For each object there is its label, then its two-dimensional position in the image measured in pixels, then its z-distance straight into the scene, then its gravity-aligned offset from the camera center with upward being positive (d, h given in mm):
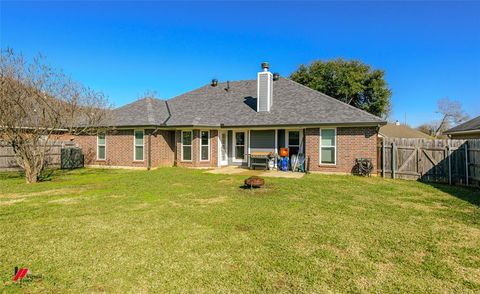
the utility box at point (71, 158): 16062 -478
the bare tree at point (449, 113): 53094 +7550
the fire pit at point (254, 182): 8664 -1042
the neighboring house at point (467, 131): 15841 +1279
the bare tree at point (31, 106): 9992 +1814
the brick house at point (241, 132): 13156 +1039
